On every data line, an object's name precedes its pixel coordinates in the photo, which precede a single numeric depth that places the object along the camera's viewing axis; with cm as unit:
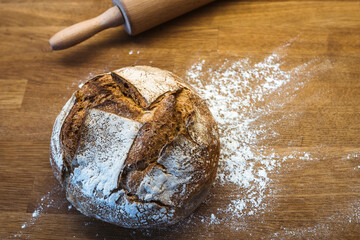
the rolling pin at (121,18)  86
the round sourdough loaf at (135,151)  73
